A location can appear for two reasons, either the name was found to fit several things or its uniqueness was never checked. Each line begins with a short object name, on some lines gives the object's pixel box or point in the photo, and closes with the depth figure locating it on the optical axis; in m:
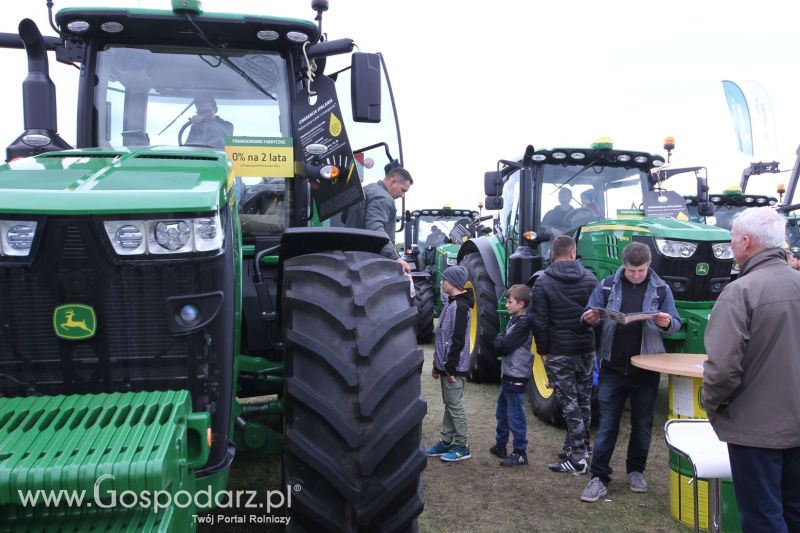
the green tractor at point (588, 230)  6.54
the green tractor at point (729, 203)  12.02
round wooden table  4.11
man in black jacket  5.05
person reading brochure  4.49
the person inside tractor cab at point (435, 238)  15.24
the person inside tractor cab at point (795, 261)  8.28
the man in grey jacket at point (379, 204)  4.34
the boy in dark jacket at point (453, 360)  5.12
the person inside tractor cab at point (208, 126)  3.68
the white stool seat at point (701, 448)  3.13
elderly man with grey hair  2.78
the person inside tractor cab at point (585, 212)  7.53
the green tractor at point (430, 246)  10.95
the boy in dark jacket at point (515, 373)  5.16
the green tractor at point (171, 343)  2.02
